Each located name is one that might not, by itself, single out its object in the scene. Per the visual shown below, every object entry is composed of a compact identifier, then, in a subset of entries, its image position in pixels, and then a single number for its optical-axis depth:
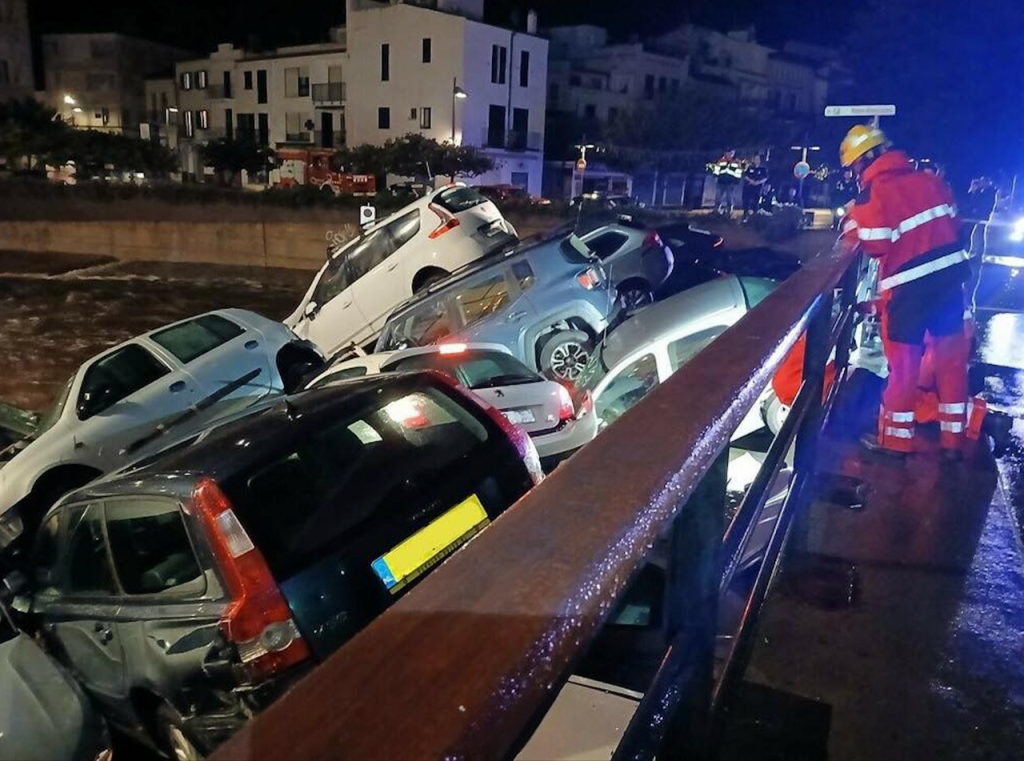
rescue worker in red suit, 4.43
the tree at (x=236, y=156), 40.78
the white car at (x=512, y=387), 6.93
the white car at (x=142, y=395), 7.37
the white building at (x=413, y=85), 42.09
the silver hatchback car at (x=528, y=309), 9.12
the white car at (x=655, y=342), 6.57
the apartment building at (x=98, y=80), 58.75
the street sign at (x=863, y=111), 6.14
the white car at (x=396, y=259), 11.61
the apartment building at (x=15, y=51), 54.75
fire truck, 35.31
